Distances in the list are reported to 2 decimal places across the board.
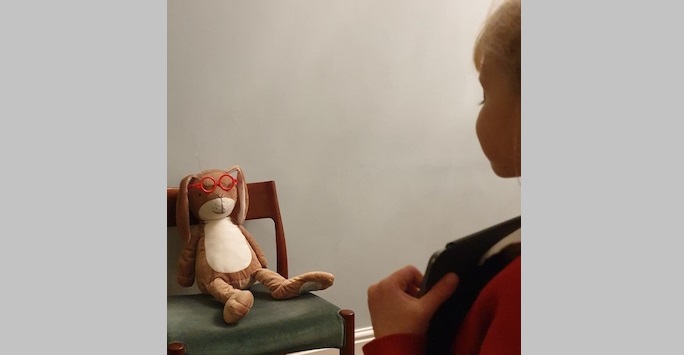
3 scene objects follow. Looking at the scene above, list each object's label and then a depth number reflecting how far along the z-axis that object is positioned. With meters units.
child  0.85
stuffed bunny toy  1.24
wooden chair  1.20
